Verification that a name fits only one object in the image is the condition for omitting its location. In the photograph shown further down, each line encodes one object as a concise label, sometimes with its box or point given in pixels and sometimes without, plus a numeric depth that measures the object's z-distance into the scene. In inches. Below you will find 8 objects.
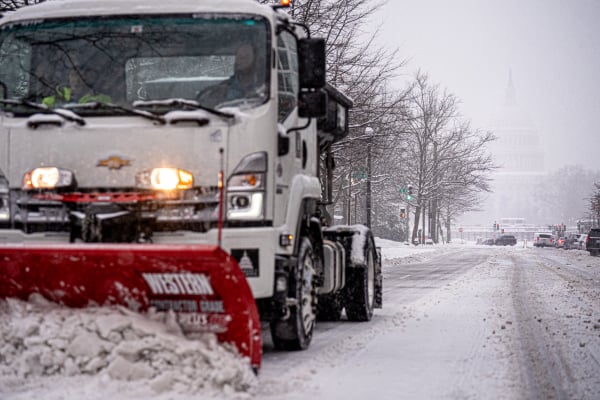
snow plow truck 228.5
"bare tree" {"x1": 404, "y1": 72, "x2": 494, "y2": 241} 2313.0
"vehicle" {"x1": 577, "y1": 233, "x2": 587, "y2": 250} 2605.8
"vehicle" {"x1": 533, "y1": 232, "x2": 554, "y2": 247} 3064.7
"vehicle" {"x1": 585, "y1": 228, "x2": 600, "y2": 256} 1909.4
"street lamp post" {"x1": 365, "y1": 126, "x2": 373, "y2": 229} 1022.5
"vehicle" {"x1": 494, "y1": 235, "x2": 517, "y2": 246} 3329.2
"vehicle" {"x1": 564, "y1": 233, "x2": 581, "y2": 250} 2851.9
